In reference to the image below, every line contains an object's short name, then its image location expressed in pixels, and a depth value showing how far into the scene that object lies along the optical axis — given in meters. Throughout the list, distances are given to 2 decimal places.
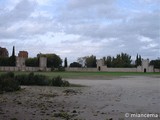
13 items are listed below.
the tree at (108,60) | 88.45
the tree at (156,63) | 77.93
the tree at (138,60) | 87.61
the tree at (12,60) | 69.02
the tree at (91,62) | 93.14
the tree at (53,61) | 80.27
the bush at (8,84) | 14.16
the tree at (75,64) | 92.57
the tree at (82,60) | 100.52
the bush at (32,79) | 19.84
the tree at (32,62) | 77.06
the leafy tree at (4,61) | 69.32
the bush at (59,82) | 18.91
